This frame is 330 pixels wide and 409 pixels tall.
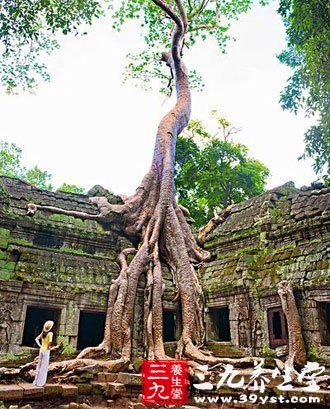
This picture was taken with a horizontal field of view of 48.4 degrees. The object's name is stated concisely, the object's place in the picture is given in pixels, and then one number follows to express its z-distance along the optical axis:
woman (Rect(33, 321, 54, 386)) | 5.77
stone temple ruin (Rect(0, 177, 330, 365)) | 8.03
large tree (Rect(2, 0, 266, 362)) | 8.31
